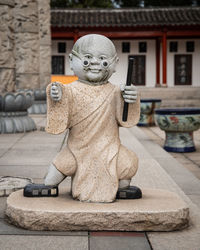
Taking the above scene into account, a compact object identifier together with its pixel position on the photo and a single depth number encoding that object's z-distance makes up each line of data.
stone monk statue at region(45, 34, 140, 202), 2.75
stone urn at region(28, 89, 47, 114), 11.47
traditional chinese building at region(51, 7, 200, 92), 22.09
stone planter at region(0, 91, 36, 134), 7.14
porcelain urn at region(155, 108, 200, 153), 6.61
